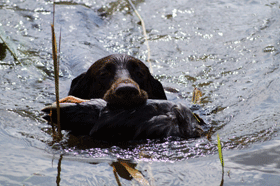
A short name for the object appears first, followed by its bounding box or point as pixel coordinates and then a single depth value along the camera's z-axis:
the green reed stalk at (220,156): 4.27
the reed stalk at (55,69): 4.76
